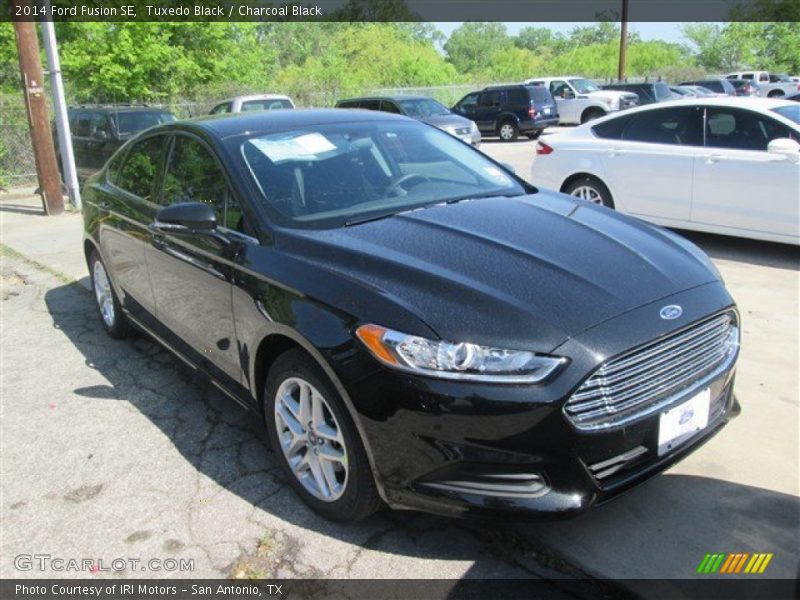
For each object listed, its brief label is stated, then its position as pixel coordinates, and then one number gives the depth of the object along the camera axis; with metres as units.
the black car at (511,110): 22.16
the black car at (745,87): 29.92
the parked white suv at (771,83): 31.68
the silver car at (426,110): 17.25
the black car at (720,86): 28.95
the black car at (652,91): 23.34
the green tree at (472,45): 92.75
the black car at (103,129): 13.33
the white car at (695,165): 6.31
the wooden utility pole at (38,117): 10.85
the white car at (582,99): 24.08
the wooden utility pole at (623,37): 29.88
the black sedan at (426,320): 2.35
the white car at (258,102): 14.29
